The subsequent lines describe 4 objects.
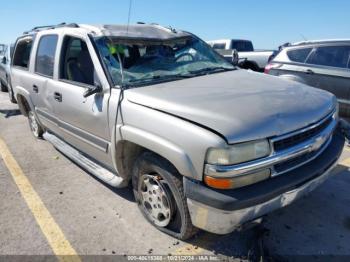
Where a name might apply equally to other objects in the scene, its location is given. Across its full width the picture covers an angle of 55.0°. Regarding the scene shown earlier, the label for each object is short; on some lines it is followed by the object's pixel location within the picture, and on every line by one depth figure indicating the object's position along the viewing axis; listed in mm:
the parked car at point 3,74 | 10215
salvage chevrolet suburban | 2396
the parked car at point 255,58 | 11708
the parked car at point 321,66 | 6191
